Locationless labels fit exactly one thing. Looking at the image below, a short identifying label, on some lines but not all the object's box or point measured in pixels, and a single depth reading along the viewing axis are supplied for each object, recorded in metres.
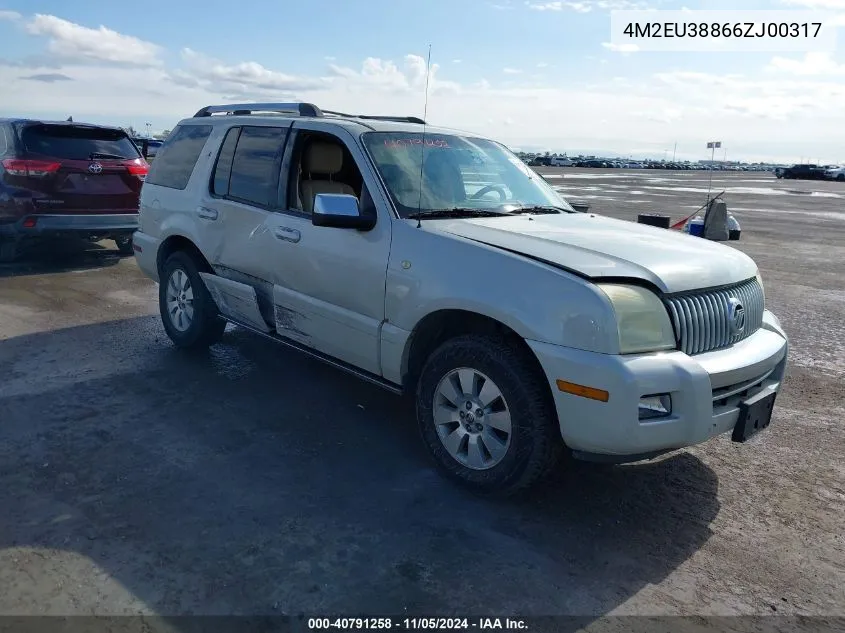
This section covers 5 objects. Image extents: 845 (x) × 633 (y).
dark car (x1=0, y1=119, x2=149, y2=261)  8.73
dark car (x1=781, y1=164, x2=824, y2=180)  71.50
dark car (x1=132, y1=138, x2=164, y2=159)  23.21
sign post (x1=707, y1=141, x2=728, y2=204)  7.10
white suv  3.22
